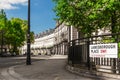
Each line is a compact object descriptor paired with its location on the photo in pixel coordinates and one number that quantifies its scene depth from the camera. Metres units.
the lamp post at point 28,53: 9.68
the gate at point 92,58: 4.96
